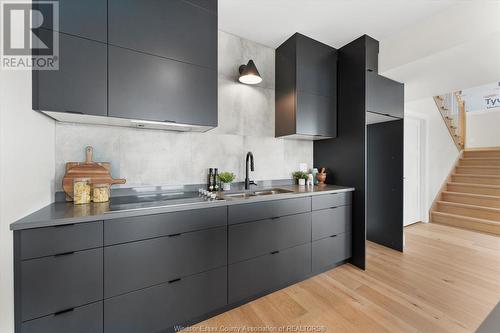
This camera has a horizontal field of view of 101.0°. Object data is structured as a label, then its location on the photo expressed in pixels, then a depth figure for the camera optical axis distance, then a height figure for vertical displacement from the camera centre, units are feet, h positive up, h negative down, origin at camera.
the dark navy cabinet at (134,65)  4.25 +2.39
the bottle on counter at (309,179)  8.77 -0.56
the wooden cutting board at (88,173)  4.96 -0.21
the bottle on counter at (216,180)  6.93 -0.51
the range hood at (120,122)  4.67 +1.11
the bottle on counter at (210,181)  6.86 -0.53
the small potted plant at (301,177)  8.79 -0.48
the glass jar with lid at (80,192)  4.80 -0.64
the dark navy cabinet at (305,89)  7.64 +3.00
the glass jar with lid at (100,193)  5.01 -0.69
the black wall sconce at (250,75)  6.92 +3.08
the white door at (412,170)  12.29 -0.22
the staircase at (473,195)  12.10 -1.85
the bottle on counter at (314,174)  9.13 -0.36
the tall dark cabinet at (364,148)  7.72 +0.78
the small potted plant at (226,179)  6.95 -0.46
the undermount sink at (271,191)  7.62 -0.96
